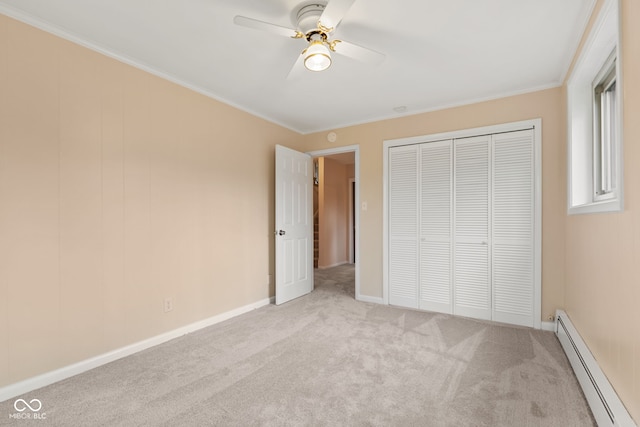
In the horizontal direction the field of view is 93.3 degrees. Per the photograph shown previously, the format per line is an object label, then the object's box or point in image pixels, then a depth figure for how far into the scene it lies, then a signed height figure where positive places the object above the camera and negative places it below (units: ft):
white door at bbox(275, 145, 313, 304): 12.58 -0.43
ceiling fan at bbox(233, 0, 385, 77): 5.56 +3.55
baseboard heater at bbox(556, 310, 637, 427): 4.56 -3.10
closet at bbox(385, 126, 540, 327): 9.98 -0.45
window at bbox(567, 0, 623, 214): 5.79 +2.37
